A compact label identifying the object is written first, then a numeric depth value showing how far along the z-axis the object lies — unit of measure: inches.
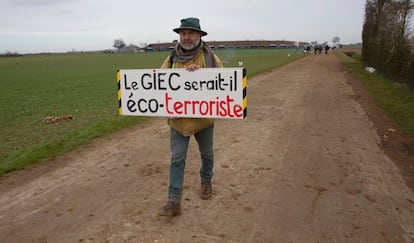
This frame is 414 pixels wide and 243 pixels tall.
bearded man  135.6
